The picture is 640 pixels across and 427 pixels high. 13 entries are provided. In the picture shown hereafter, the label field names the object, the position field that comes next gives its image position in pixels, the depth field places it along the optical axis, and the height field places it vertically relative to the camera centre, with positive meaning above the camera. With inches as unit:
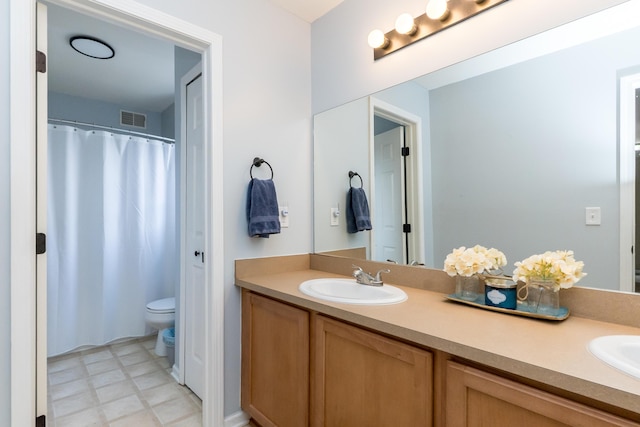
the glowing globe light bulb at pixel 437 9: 55.4 +35.7
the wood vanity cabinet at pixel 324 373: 39.3 -24.2
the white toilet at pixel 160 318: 101.0 -33.3
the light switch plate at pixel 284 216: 77.0 -0.8
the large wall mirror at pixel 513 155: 42.6 +9.6
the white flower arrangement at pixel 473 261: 48.4 -7.6
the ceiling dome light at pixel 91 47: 90.1 +49.5
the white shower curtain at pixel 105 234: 104.2 -7.3
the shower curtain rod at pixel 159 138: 124.9 +30.0
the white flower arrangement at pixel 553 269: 40.8 -7.6
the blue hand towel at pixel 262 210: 68.3 +0.7
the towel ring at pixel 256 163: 71.4 +11.5
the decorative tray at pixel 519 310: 40.2 -13.3
